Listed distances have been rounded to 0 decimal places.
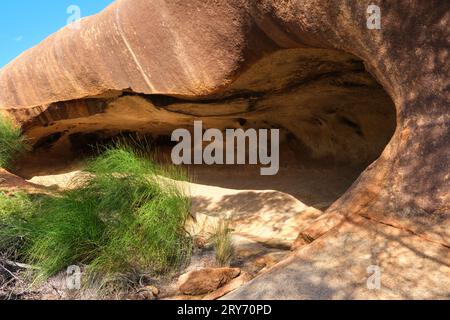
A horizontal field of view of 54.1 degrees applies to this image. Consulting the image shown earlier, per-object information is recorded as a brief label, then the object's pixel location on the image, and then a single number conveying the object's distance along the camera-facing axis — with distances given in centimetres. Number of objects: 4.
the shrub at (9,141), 570
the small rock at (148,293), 287
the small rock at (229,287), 265
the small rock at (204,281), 277
